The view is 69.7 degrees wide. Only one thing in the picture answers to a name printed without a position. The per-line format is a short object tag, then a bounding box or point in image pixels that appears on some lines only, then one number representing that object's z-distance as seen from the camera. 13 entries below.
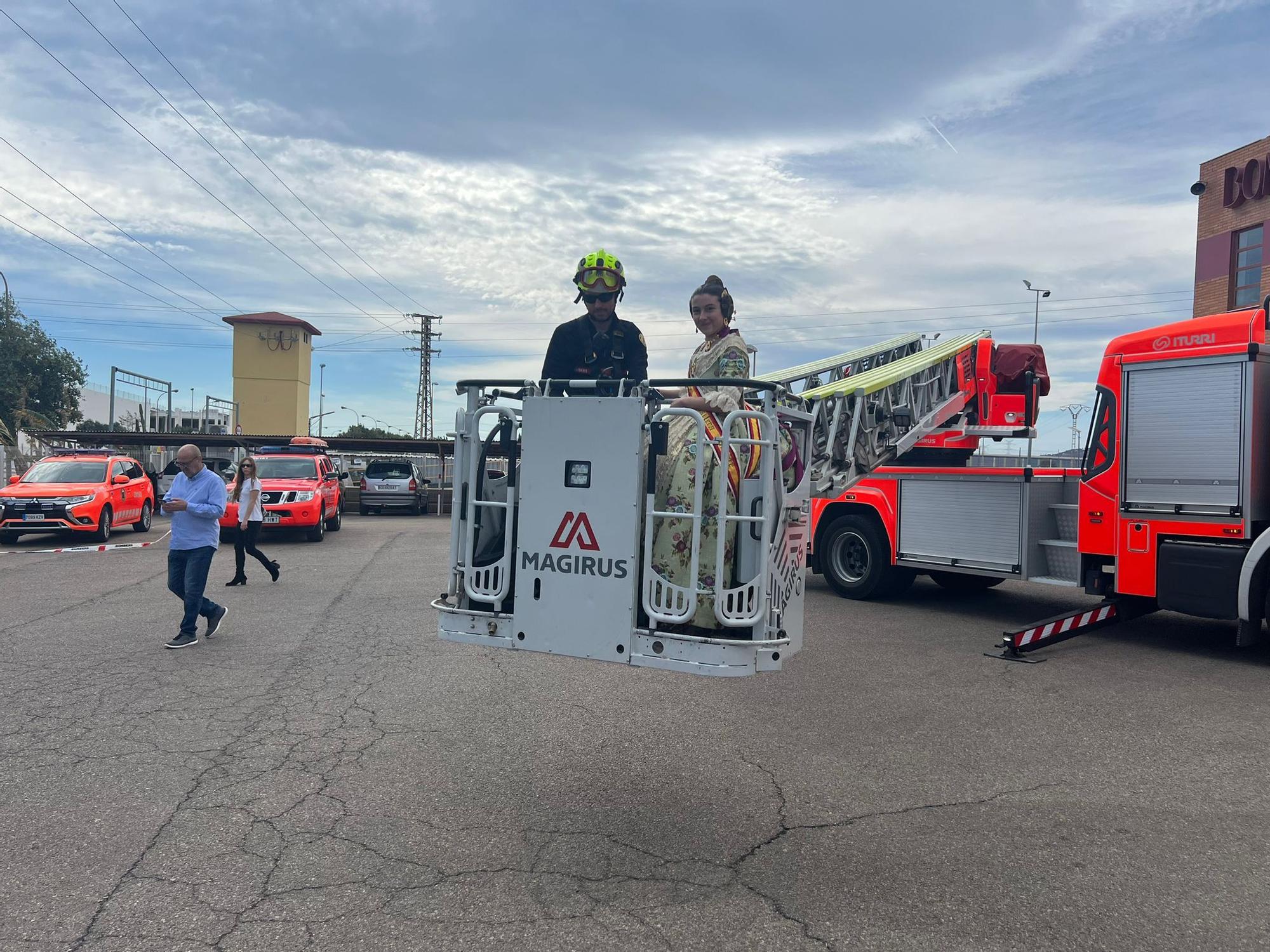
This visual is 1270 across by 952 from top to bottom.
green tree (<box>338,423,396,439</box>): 86.62
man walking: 7.88
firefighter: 4.67
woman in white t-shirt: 11.58
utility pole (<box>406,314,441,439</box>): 60.31
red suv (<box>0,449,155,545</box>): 16.70
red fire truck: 7.71
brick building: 21.03
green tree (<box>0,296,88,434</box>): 39.06
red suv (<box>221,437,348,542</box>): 17.88
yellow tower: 64.62
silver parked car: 27.78
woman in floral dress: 4.10
